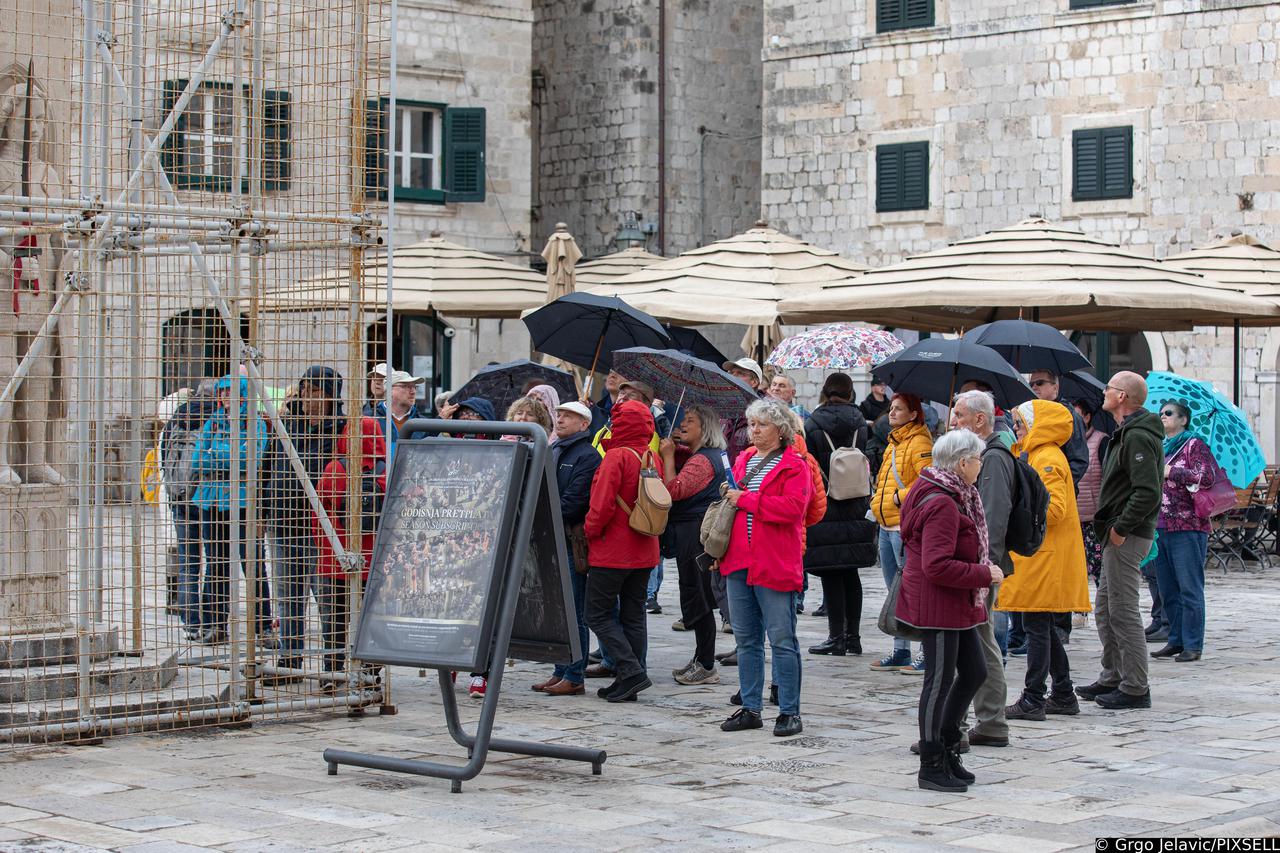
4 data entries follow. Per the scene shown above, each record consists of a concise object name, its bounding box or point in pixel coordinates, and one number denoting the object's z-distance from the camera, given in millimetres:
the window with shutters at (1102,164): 24688
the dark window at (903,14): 26406
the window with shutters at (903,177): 26500
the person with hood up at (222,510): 9047
